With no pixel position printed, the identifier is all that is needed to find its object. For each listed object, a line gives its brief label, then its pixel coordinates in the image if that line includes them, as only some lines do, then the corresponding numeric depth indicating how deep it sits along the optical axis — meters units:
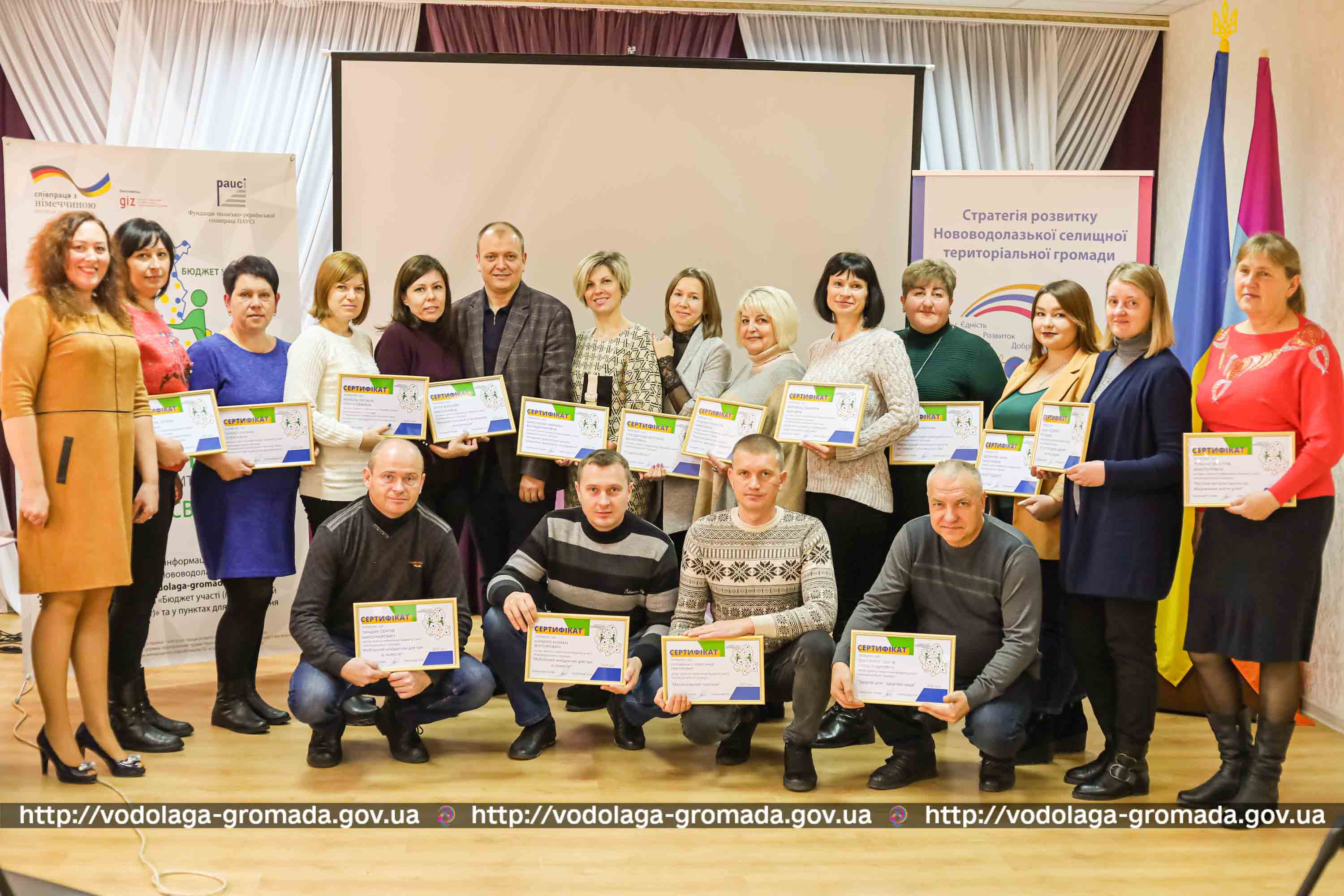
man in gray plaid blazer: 4.18
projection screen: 5.42
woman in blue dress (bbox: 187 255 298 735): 3.92
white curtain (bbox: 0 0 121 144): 5.75
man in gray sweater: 3.35
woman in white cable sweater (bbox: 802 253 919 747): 3.89
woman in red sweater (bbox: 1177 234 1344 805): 3.16
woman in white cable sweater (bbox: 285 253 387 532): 4.01
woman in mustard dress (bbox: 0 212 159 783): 3.13
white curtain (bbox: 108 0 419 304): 5.76
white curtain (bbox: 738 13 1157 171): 6.05
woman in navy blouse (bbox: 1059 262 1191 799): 3.31
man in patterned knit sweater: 3.45
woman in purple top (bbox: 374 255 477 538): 4.14
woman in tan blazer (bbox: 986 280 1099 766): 3.67
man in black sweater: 3.57
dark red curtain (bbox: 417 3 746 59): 5.82
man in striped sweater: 3.68
